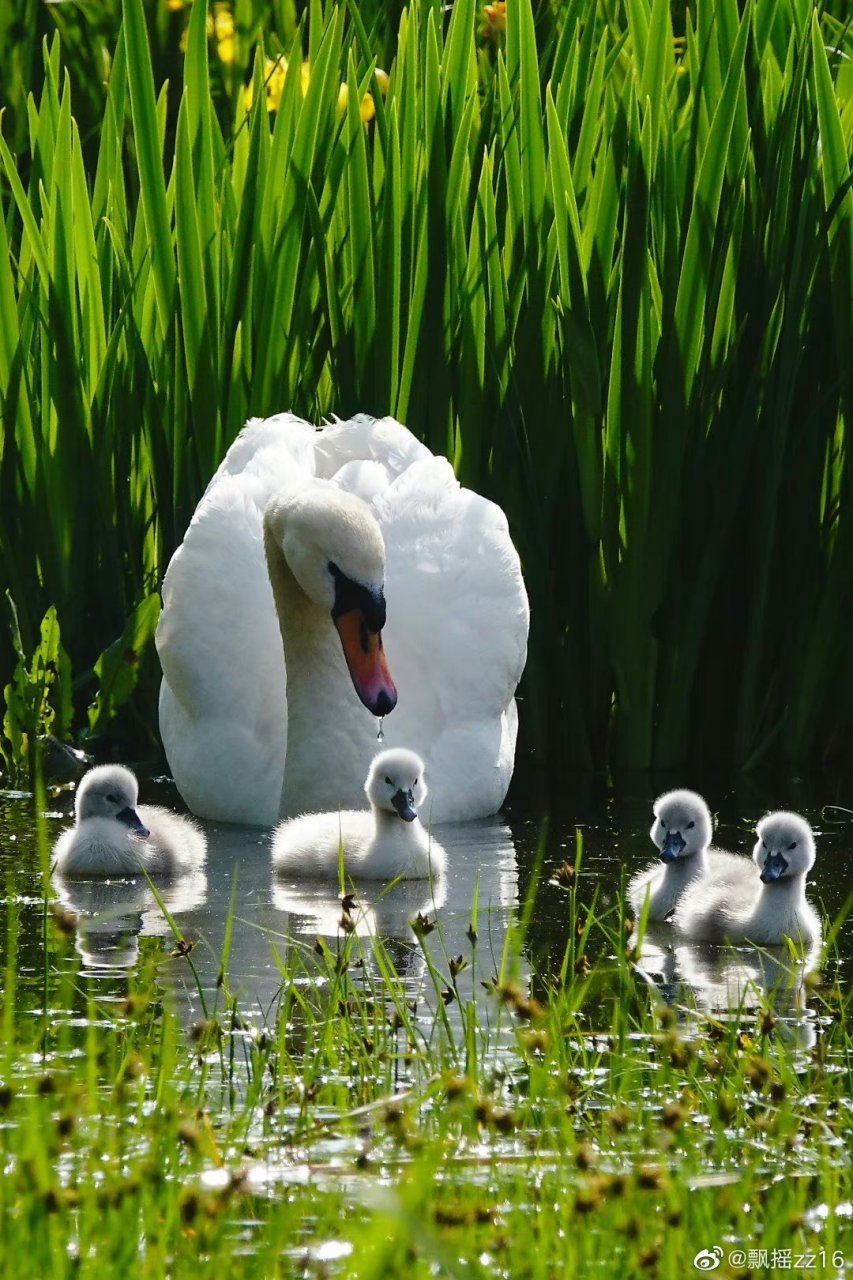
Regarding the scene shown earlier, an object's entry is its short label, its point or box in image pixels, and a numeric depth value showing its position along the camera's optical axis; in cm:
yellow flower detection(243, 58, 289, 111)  1766
